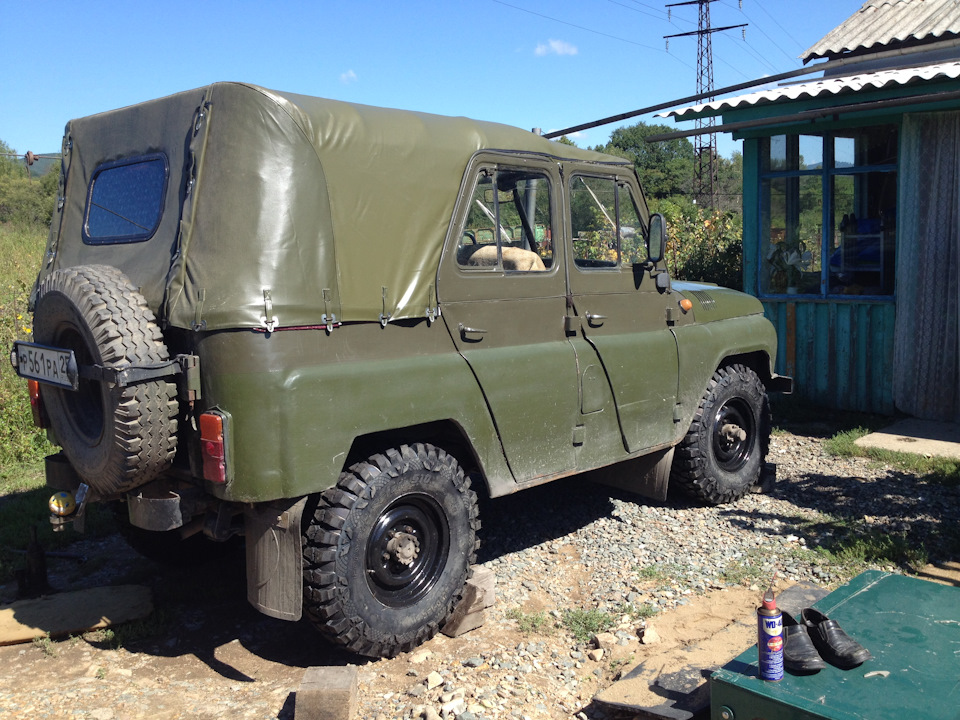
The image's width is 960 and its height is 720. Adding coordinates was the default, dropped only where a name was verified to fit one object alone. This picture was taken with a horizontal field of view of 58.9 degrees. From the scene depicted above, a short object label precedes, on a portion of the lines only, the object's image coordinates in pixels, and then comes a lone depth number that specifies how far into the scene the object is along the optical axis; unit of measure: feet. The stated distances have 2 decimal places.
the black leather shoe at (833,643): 10.16
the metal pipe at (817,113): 23.00
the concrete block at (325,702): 10.95
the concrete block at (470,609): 13.82
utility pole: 126.82
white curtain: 25.88
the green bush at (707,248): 35.59
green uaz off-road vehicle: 11.39
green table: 9.34
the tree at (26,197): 73.41
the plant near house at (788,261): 29.91
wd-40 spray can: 9.83
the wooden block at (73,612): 13.87
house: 25.94
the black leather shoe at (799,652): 9.98
